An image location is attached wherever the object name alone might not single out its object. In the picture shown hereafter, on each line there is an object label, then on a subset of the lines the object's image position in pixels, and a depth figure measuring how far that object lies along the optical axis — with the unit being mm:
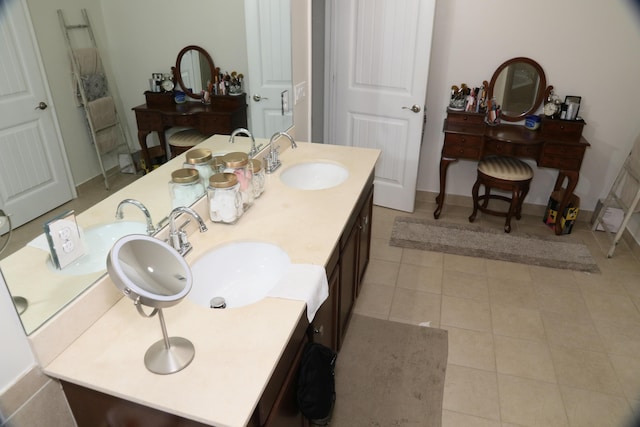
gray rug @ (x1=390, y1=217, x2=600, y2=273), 3049
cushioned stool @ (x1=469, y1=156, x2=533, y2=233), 3230
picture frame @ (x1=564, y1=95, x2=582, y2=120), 3119
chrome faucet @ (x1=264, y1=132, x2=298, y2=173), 2225
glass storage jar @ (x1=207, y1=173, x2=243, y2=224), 1620
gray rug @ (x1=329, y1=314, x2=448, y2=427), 1902
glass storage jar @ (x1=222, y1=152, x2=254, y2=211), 1771
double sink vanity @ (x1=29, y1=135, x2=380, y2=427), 995
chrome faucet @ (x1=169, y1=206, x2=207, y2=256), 1350
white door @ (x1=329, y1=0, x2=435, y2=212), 3119
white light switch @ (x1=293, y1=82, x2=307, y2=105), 2623
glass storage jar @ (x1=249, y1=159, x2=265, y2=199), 1875
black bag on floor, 1347
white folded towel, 1308
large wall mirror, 1025
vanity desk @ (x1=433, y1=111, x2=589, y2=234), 3127
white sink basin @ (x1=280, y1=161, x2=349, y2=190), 2332
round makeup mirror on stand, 905
